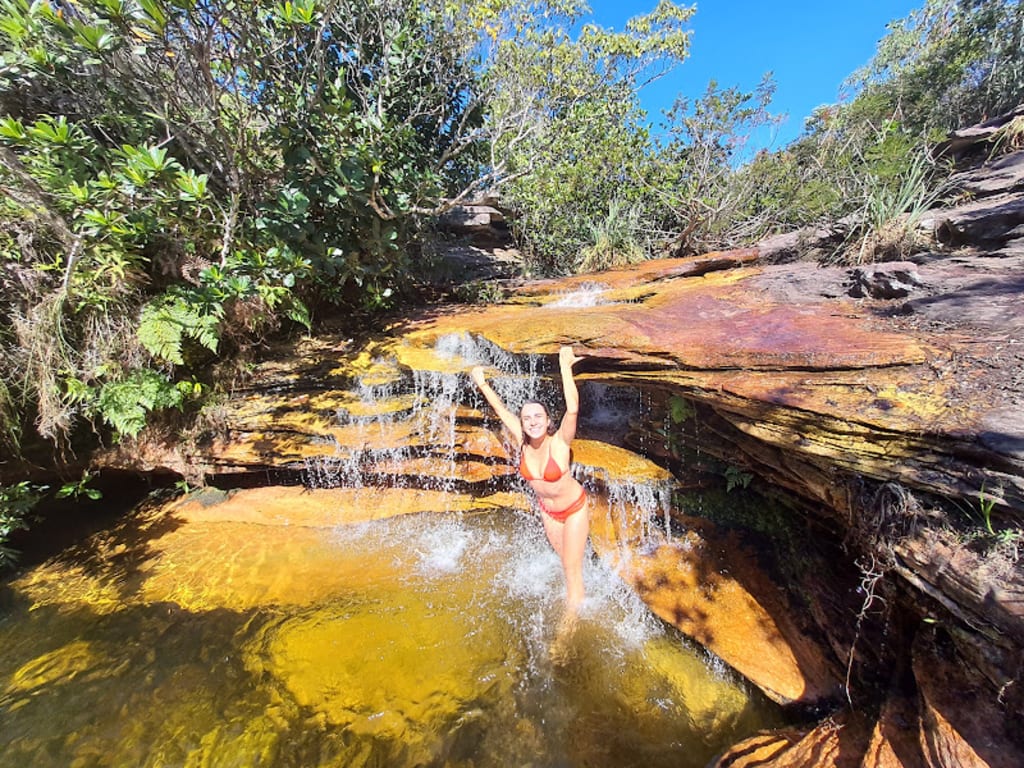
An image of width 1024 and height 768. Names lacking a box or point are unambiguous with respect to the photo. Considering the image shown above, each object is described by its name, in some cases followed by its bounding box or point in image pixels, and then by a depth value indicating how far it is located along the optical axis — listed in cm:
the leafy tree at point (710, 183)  937
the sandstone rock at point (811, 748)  271
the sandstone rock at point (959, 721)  211
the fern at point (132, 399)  440
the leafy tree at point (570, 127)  746
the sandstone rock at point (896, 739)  246
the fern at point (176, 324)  431
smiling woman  355
